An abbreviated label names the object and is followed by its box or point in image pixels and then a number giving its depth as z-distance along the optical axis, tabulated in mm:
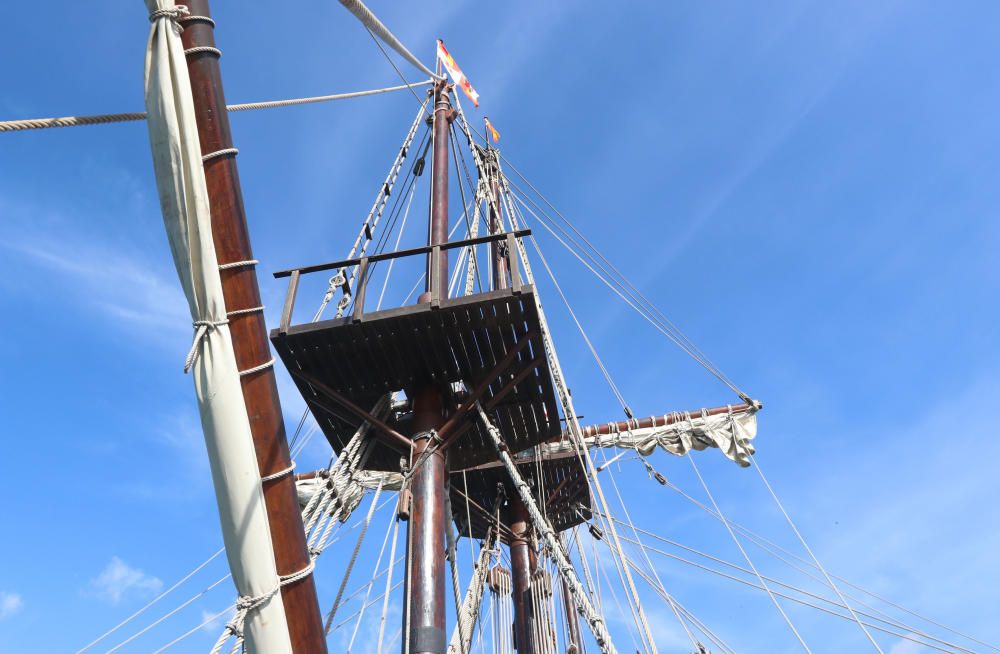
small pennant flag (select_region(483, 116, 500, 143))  21188
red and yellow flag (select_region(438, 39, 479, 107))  17438
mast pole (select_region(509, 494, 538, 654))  15266
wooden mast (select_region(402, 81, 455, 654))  7062
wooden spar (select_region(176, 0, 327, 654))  4652
